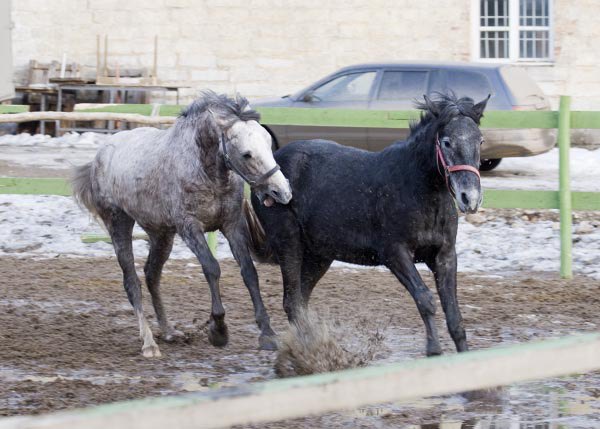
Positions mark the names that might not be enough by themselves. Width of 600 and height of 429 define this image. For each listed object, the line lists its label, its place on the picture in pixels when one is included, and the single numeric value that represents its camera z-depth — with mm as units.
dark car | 30425
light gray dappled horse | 12548
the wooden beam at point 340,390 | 4172
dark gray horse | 11638
